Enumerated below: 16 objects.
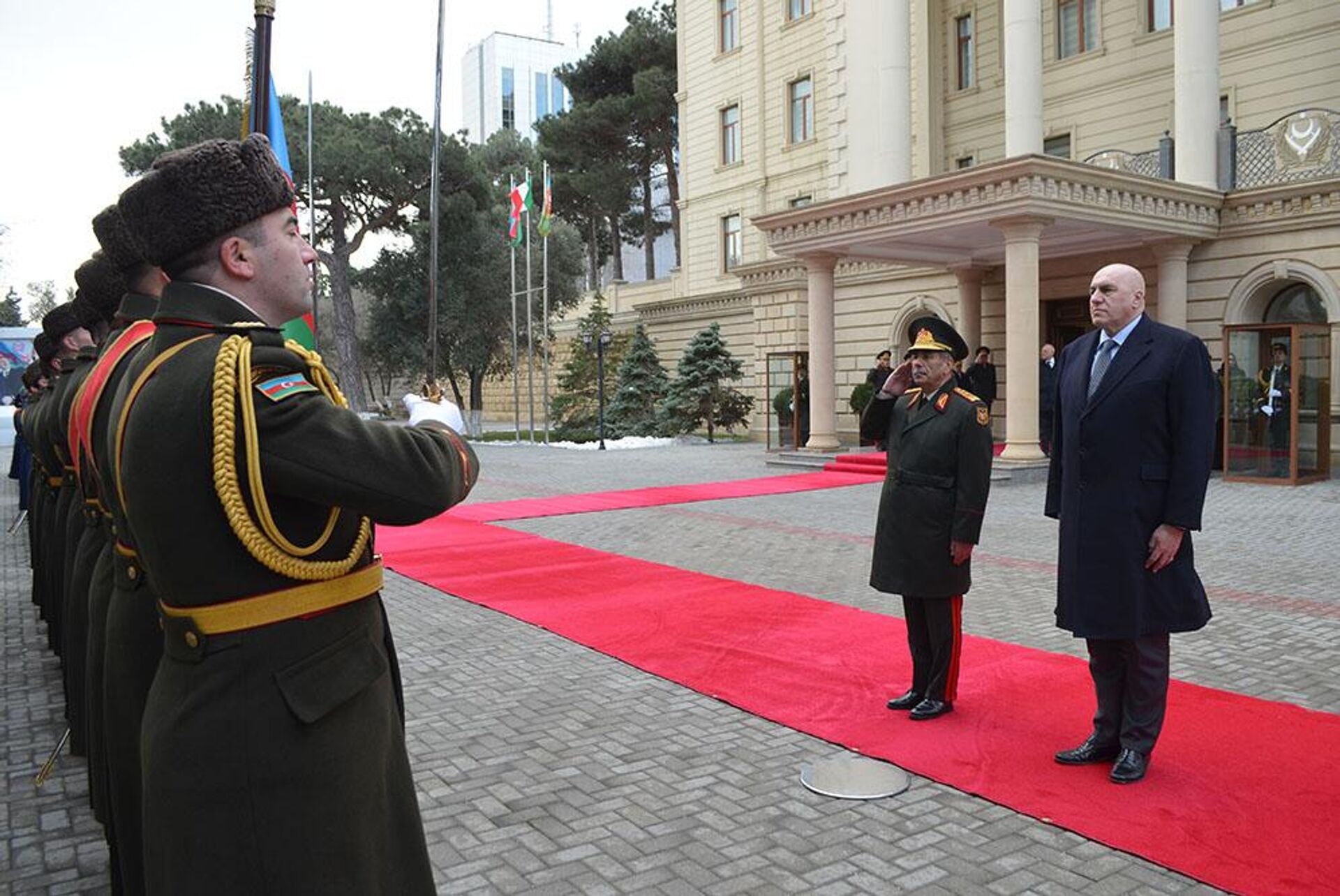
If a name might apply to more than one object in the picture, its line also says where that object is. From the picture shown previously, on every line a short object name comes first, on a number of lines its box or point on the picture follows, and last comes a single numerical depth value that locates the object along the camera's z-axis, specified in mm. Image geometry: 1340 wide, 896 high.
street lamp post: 26469
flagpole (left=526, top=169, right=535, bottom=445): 25931
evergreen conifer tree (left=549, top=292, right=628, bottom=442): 30453
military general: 4922
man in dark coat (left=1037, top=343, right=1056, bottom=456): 18247
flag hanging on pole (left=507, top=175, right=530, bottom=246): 26047
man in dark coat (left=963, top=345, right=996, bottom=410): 19000
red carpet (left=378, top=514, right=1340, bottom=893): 3668
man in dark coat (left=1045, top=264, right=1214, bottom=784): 4148
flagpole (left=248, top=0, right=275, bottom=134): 4148
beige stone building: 16750
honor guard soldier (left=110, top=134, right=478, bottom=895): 1873
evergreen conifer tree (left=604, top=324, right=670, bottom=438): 29641
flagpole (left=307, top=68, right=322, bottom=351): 28984
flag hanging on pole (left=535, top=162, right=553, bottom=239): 26266
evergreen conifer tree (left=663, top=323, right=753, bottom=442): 28406
